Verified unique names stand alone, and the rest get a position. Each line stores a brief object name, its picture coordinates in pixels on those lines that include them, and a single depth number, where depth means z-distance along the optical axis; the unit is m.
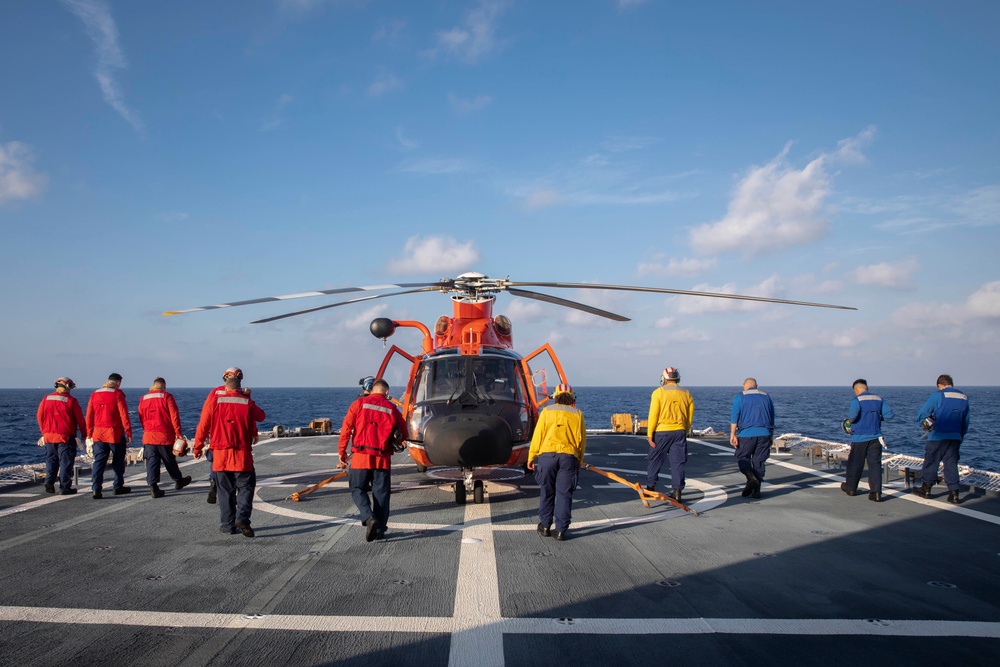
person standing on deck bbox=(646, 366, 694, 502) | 9.39
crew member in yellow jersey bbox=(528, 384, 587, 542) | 7.45
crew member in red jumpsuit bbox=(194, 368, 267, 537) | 7.50
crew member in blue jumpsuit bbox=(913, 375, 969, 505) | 9.38
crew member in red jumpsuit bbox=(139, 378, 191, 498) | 9.56
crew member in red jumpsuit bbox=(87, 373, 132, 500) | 9.79
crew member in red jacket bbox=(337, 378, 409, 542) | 7.46
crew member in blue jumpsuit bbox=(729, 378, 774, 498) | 9.86
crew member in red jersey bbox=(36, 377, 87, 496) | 9.90
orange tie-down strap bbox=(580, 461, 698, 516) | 9.17
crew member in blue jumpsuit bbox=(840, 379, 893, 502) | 9.65
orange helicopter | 8.84
